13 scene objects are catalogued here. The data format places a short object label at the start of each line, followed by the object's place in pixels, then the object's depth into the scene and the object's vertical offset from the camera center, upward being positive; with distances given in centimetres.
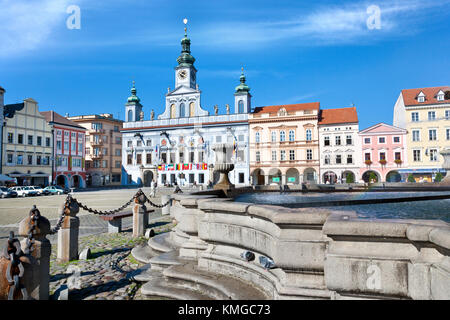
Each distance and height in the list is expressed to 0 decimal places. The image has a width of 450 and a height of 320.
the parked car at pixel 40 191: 3084 -123
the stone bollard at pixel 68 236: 597 -116
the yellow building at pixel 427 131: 3694 +536
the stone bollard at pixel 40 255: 328 -96
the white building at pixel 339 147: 4028 +380
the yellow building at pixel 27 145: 3841 +466
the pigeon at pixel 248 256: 374 -99
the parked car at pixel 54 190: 3281 -122
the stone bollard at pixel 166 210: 1362 -148
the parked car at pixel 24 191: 2945 -119
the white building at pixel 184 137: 4653 +655
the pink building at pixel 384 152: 3816 +289
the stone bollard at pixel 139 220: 842 -119
